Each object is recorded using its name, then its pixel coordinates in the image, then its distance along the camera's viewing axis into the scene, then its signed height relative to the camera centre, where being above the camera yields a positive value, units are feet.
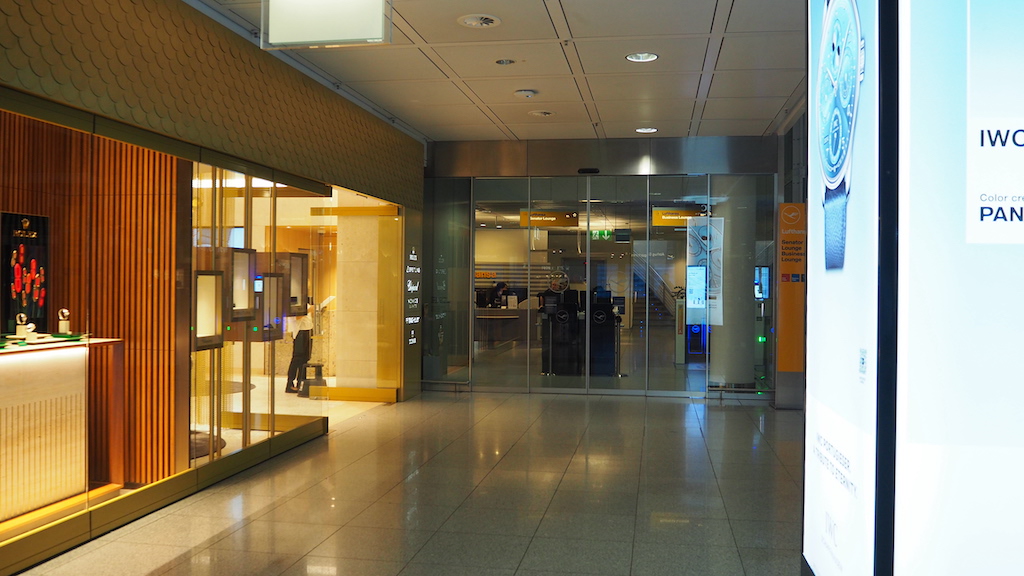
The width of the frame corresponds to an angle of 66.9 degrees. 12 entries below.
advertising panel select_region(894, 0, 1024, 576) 5.77 -0.04
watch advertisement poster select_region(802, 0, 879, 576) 6.21 -0.01
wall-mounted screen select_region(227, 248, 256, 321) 21.47 -0.01
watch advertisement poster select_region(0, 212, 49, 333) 15.36 +0.31
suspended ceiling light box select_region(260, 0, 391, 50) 13.58 +4.64
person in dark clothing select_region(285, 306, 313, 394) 25.13 -2.09
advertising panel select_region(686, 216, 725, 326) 38.47 +1.43
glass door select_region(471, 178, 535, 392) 40.42 -0.06
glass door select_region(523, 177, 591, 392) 40.03 +0.21
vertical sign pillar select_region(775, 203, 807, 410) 33.58 -0.39
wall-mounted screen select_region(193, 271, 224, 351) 19.90 -0.70
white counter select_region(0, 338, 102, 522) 14.85 -2.89
